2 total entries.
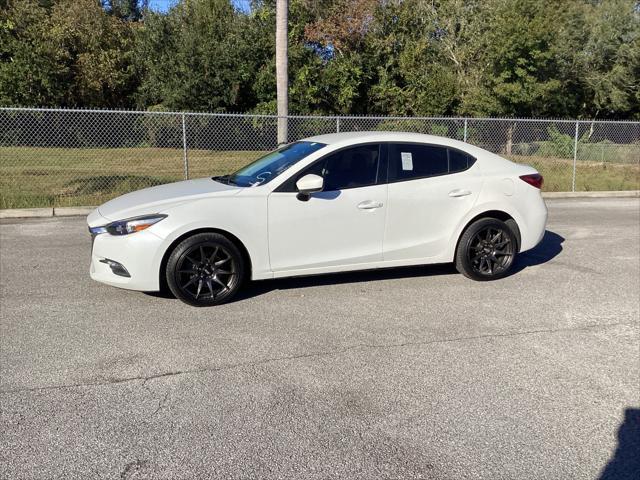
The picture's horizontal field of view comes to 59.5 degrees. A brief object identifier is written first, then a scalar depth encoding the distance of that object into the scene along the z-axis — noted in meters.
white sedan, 5.04
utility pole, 12.94
